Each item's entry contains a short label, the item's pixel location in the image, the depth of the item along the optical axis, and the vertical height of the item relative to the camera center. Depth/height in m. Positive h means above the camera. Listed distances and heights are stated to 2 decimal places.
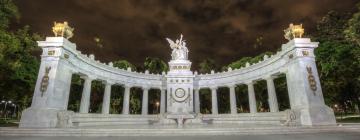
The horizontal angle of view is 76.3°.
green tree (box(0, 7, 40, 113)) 27.44 +7.37
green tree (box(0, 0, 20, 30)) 27.51 +12.68
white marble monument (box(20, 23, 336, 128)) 26.52 +4.20
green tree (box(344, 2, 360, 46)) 27.52 +9.66
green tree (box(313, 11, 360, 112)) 33.38 +7.66
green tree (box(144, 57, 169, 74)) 65.33 +13.38
